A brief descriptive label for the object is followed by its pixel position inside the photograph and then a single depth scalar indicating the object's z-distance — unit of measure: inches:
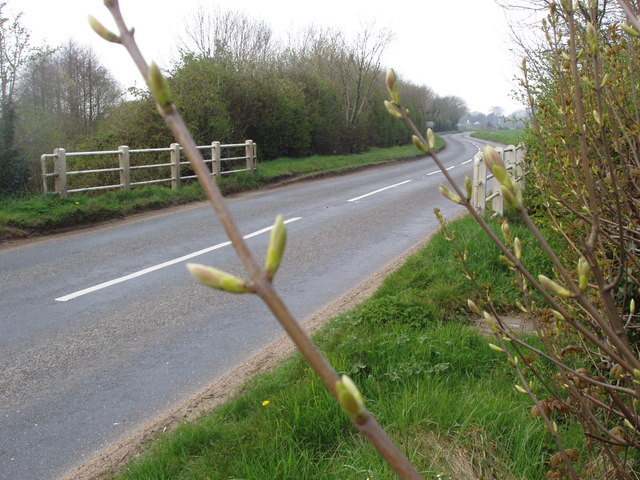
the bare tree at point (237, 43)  1004.5
